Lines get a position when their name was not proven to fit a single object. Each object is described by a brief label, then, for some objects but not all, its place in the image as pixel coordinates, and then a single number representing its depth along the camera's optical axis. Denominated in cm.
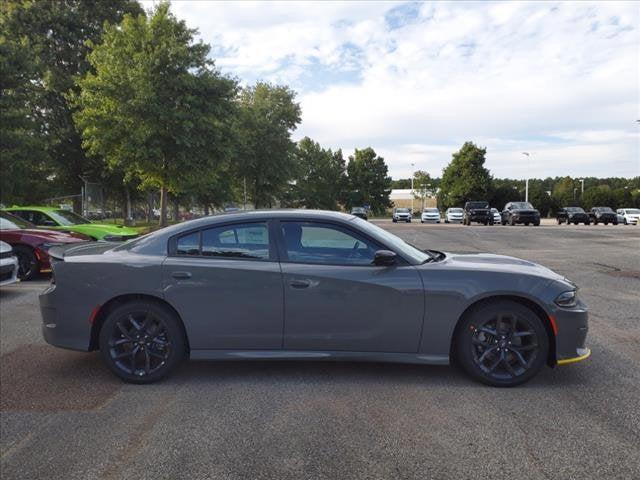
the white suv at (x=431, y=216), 4813
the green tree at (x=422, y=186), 9306
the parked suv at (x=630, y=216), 4448
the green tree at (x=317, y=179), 7312
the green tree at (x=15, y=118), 1709
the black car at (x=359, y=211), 5025
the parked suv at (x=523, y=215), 3472
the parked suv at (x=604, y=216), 4203
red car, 964
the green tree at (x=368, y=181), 8100
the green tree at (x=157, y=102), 2109
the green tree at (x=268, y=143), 4472
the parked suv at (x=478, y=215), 3720
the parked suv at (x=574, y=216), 4150
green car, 1134
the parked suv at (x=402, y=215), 5141
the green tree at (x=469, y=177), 6228
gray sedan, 401
